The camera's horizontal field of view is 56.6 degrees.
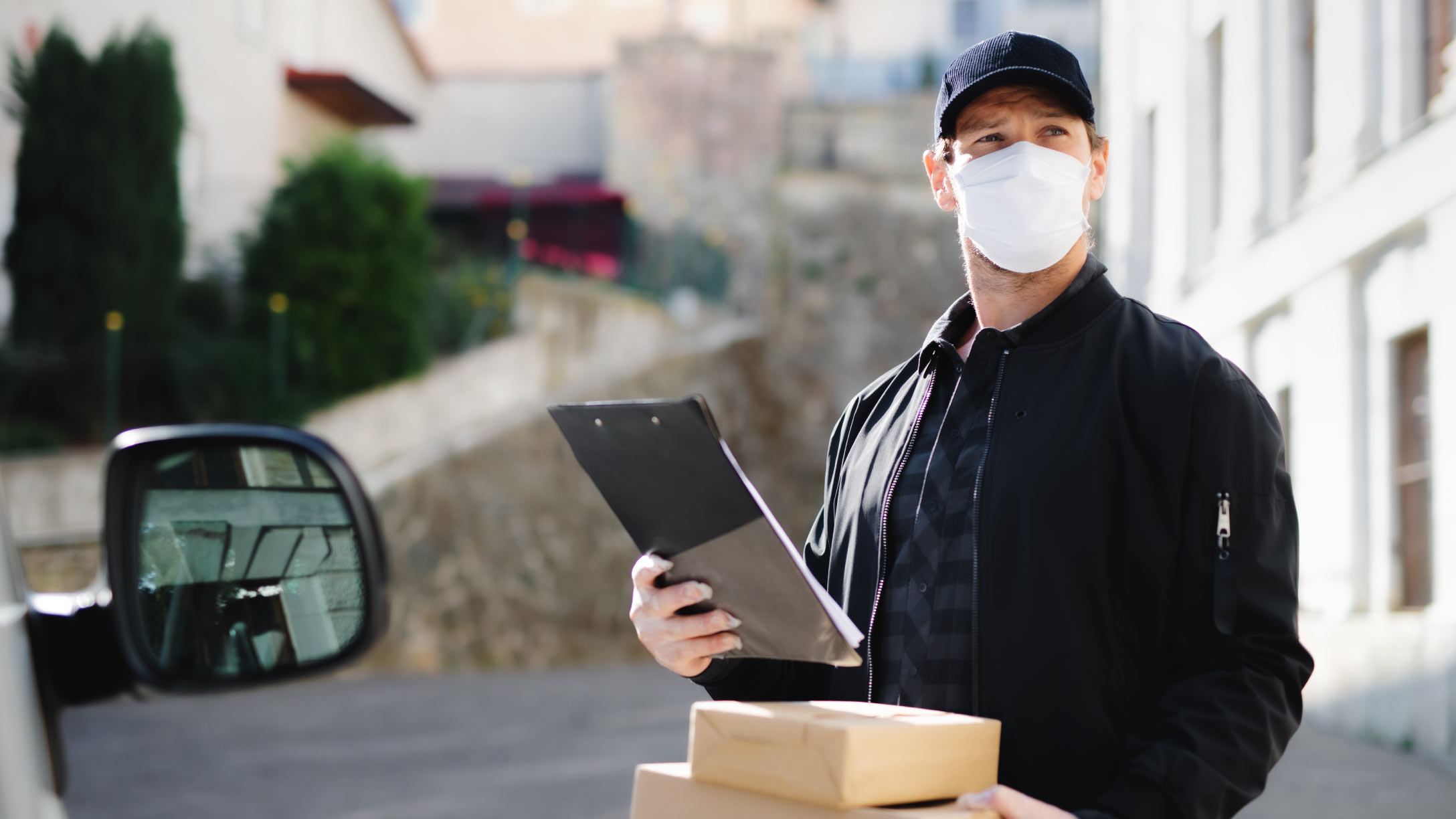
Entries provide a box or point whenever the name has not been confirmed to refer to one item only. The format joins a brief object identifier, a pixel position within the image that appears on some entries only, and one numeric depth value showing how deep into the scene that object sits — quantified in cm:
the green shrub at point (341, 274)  1984
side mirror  160
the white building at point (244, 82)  1817
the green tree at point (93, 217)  1698
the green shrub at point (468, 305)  2239
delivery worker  198
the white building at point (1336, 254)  798
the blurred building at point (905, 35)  3325
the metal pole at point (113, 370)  1727
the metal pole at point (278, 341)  1927
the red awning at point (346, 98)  2472
